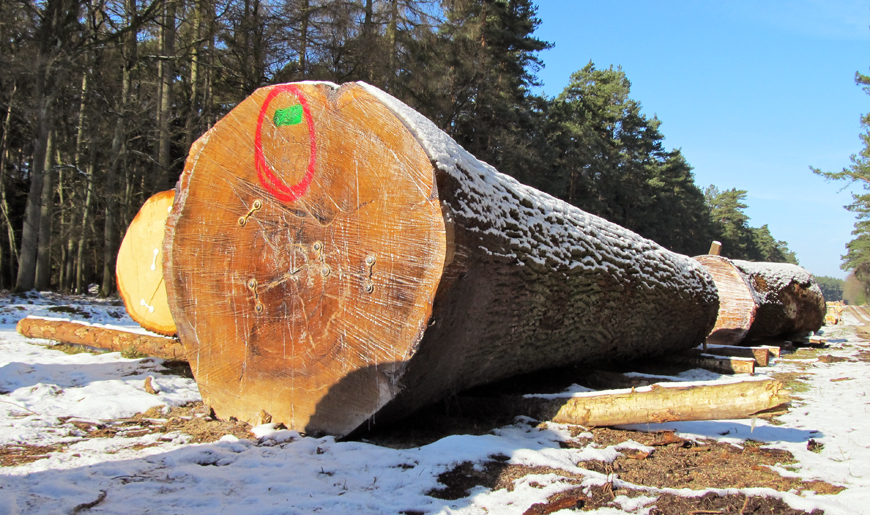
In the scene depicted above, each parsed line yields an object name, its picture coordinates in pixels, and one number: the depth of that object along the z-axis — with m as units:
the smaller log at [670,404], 2.58
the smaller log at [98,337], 3.97
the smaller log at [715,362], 5.63
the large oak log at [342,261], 2.54
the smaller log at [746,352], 6.87
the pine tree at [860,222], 32.56
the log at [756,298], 8.02
